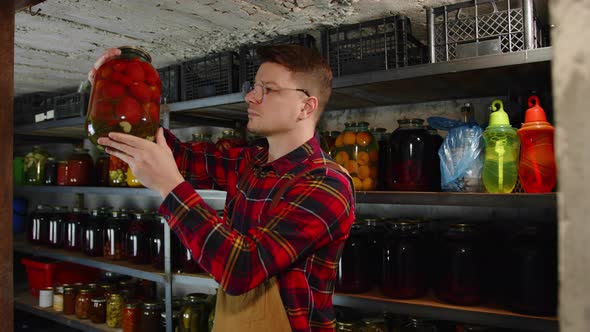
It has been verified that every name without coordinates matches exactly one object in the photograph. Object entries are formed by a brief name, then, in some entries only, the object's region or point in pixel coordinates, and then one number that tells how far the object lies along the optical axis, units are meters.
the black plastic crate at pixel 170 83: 2.45
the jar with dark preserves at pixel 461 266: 1.54
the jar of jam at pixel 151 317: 2.32
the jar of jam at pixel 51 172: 3.14
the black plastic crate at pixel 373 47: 1.67
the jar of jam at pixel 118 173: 2.61
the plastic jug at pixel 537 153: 1.39
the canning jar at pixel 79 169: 2.93
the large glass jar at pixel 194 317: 2.15
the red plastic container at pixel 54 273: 3.02
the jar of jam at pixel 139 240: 2.49
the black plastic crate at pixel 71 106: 2.75
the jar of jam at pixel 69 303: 2.69
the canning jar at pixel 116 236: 2.62
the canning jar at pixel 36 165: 3.24
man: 0.89
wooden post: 1.04
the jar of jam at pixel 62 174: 2.97
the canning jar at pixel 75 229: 2.94
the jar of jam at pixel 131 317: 2.36
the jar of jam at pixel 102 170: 2.84
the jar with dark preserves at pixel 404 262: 1.63
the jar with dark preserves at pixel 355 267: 1.74
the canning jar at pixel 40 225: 3.19
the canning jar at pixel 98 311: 2.54
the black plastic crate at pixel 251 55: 1.93
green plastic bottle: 1.45
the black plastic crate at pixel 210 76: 2.16
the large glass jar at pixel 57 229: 3.05
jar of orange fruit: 1.73
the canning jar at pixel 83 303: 2.59
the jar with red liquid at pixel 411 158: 1.67
